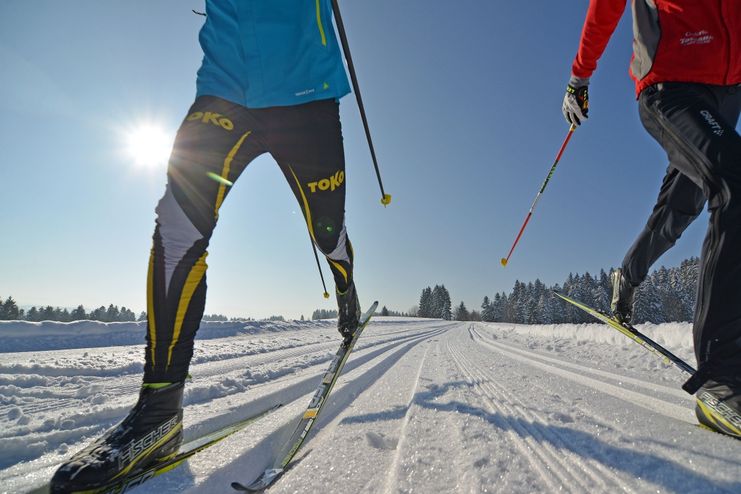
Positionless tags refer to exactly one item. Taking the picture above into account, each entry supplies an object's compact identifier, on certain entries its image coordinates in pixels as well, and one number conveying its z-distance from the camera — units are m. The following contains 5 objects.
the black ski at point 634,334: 1.79
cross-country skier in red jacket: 1.23
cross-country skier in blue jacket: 1.19
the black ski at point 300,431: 0.92
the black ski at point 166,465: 0.92
